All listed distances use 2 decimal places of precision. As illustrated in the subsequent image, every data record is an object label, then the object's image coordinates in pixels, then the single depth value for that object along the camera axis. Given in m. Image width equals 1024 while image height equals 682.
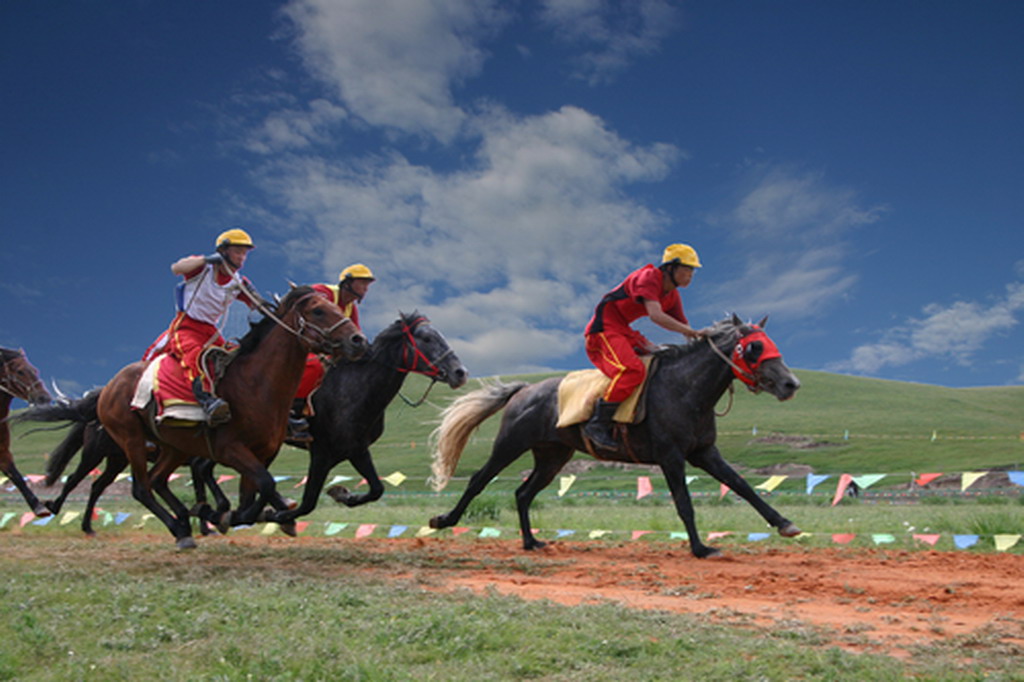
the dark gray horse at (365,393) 9.23
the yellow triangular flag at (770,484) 15.37
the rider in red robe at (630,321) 9.20
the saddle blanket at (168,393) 7.84
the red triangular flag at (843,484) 15.84
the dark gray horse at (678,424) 8.75
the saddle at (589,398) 9.19
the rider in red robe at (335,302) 9.27
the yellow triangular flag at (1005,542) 9.44
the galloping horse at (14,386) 12.74
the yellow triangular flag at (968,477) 15.00
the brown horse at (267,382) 7.83
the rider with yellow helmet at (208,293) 8.39
